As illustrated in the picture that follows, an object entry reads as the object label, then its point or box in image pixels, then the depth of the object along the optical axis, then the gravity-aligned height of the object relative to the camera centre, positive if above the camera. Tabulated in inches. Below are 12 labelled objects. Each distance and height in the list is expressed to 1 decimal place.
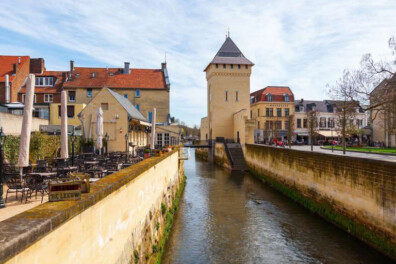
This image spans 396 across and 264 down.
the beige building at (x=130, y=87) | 1585.9 +298.6
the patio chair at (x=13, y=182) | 309.3 -45.2
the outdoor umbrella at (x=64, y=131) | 407.1 +15.5
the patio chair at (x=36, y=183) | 311.8 -43.5
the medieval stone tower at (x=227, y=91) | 1777.8 +303.8
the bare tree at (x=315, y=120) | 1922.0 +148.1
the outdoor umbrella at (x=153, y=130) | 741.8 +30.0
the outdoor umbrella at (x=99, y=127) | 635.2 +32.1
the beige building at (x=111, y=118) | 920.3 +74.4
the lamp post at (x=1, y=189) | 262.2 -40.1
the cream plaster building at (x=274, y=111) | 2230.6 +235.0
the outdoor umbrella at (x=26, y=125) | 307.4 +17.5
